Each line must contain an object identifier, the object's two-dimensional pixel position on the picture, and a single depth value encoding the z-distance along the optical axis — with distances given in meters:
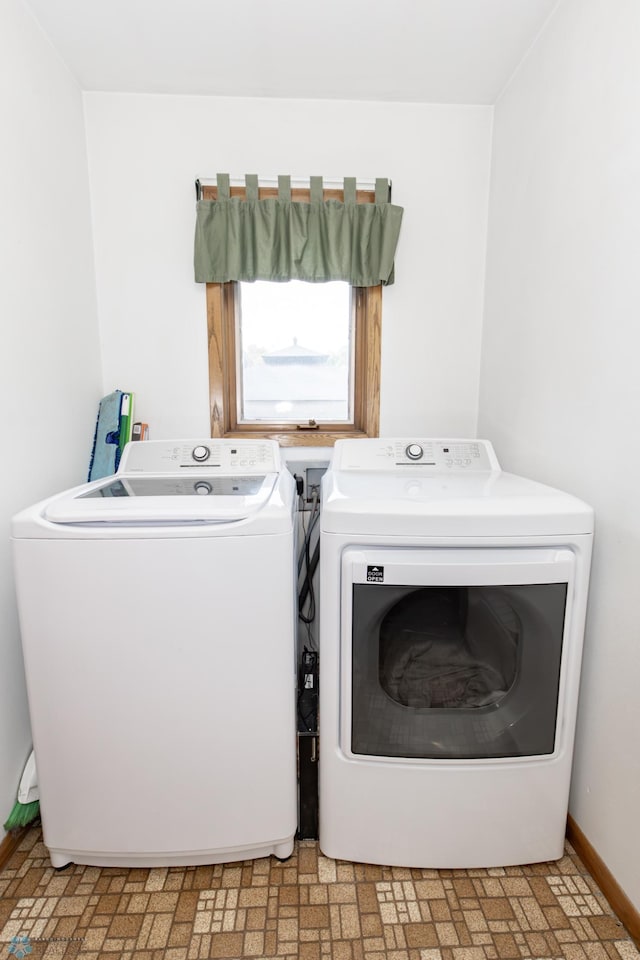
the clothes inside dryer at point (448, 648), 1.31
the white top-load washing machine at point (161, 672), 1.22
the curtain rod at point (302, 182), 2.05
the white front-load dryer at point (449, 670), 1.25
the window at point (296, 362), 2.21
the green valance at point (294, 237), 2.04
